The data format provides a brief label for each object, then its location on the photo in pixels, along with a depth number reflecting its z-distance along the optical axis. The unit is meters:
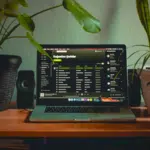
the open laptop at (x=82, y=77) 1.58
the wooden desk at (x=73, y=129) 1.26
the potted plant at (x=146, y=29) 1.50
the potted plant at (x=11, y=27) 1.37
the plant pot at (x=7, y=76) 1.53
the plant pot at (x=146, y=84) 1.49
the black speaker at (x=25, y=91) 1.62
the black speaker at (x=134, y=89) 1.63
